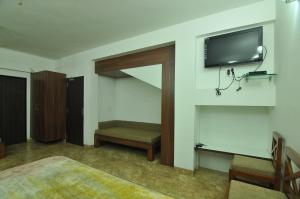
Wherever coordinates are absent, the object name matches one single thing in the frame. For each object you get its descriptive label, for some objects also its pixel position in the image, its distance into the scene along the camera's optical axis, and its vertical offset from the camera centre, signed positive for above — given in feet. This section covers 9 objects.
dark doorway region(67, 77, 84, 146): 14.29 -1.20
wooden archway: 9.71 +0.19
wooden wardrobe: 14.05 -0.76
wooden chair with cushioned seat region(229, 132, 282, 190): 5.63 -2.81
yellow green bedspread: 3.89 -2.52
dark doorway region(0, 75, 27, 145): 13.61 -1.12
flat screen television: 7.17 +2.66
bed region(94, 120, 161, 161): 10.78 -2.89
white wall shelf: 6.99 +0.12
